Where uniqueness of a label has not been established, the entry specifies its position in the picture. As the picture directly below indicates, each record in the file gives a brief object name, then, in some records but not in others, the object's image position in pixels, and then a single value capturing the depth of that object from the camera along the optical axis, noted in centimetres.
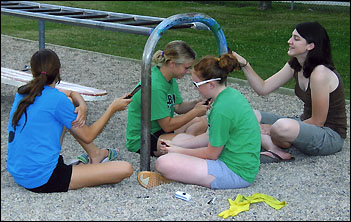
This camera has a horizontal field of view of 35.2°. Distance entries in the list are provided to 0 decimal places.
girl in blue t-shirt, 322
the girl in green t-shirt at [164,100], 388
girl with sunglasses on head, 341
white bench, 458
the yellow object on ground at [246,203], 319
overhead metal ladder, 362
